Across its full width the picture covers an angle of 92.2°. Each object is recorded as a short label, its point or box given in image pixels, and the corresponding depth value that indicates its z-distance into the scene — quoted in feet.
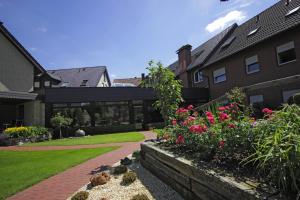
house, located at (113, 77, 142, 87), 101.99
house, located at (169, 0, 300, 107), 27.14
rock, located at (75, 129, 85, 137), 36.05
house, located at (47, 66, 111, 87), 64.06
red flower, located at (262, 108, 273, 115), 7.16
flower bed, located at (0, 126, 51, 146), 29.01
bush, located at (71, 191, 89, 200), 8.64
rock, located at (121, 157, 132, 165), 13.97
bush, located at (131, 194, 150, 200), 7.89
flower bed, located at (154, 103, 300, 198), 4.39
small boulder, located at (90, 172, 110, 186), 10.44
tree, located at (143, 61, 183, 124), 15.31
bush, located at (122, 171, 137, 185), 10.31
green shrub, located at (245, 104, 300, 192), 4.28
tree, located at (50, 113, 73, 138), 33.89
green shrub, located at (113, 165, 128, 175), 12.07
